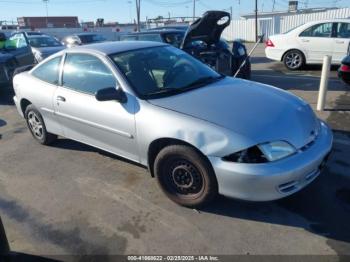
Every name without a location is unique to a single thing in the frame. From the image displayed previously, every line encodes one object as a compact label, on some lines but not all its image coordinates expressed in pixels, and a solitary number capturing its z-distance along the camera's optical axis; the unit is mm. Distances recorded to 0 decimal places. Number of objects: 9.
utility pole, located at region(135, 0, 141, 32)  32025
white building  24266
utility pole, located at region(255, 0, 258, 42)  27350
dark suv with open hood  6809
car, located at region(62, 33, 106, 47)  16406
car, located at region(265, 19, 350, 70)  9414
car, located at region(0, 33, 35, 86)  8305
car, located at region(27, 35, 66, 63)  10859
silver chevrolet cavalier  2818
